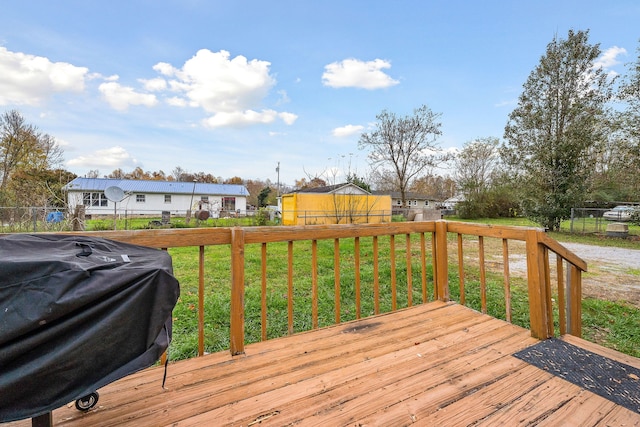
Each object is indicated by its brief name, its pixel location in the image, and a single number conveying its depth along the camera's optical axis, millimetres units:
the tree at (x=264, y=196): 31080
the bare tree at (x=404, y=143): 16625
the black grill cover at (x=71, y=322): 801
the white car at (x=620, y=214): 9602
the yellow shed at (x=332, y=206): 13055
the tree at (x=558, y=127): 10352
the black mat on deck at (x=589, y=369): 1468
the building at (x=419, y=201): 29355
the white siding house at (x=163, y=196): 21141
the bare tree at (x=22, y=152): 14461
